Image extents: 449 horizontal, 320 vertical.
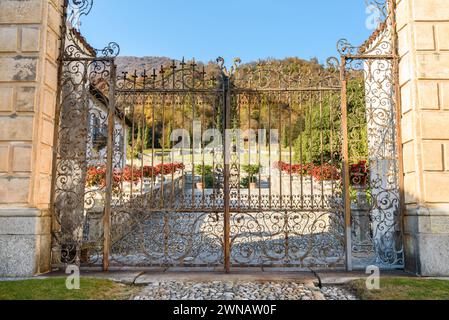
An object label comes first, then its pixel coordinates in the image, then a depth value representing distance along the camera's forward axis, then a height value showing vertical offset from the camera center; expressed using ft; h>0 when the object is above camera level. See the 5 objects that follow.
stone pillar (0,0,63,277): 15.78 +3.12
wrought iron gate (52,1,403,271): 17.56 +3.73
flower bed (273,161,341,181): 30.89 +2.90
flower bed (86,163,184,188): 22.49 +1.63
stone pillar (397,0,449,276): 15.46 +3.10
